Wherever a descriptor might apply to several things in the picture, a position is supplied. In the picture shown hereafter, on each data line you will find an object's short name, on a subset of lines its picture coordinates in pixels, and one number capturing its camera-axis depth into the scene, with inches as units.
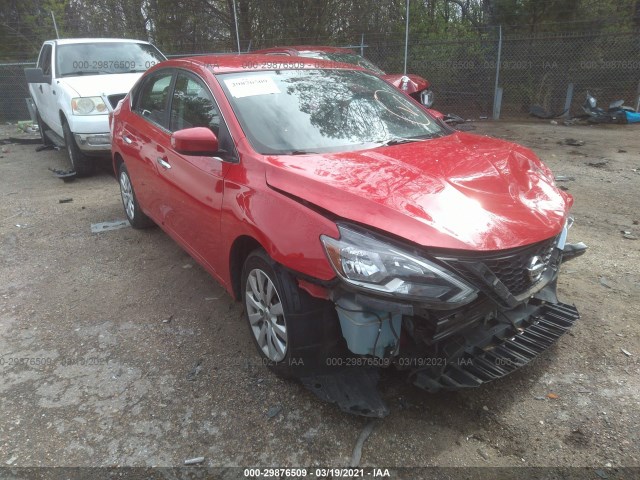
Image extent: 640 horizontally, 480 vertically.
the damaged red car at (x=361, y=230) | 81.3
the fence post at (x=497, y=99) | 450.0
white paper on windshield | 121.8
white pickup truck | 259.0
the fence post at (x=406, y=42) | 466.8
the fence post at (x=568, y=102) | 442.0
